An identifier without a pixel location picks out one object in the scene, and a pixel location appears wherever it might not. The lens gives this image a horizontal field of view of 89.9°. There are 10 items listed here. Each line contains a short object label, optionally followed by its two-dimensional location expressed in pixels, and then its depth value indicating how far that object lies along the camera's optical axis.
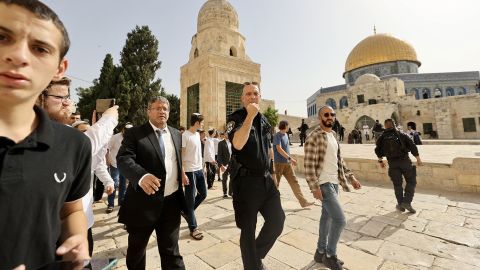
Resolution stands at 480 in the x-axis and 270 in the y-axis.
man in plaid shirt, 2.66
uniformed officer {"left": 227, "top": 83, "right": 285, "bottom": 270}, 2.33
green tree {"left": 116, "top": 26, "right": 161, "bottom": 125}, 22.75
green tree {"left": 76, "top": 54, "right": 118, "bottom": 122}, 23.62
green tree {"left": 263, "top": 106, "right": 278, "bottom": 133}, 25.12
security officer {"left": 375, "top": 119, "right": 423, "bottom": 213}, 4.55
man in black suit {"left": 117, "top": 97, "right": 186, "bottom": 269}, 2.23
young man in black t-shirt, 0.80
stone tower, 18.48
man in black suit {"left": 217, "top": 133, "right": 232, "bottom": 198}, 6.05
